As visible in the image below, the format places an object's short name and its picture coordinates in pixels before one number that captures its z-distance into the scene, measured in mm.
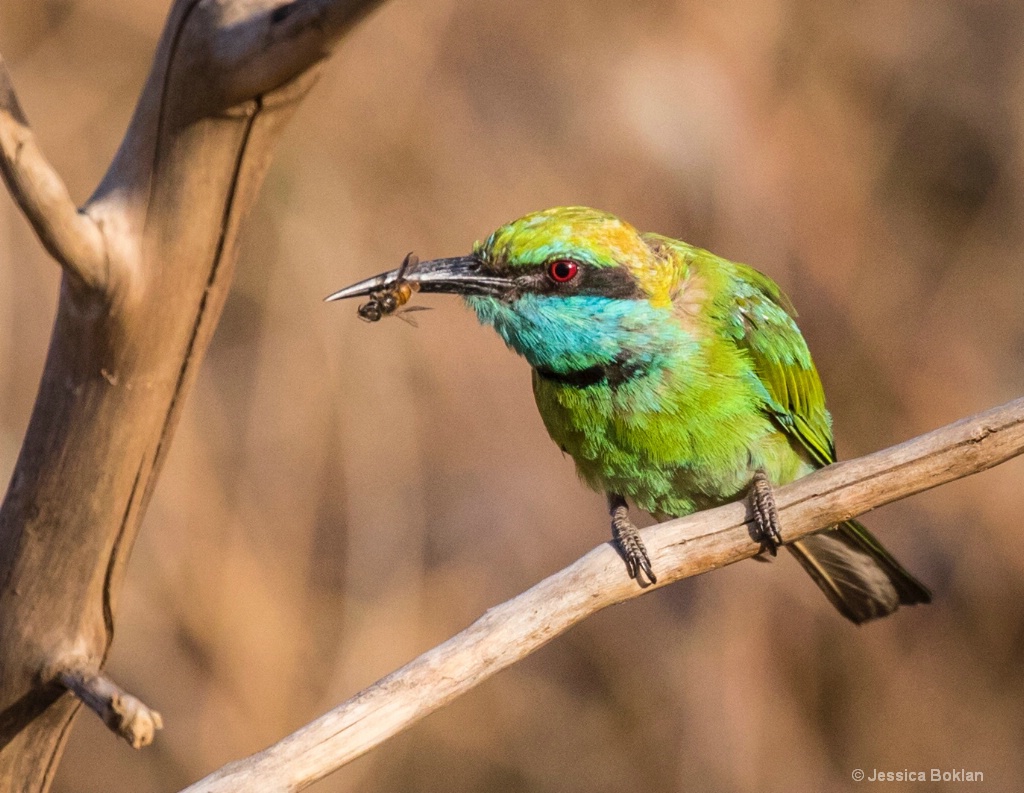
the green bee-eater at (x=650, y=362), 5770
